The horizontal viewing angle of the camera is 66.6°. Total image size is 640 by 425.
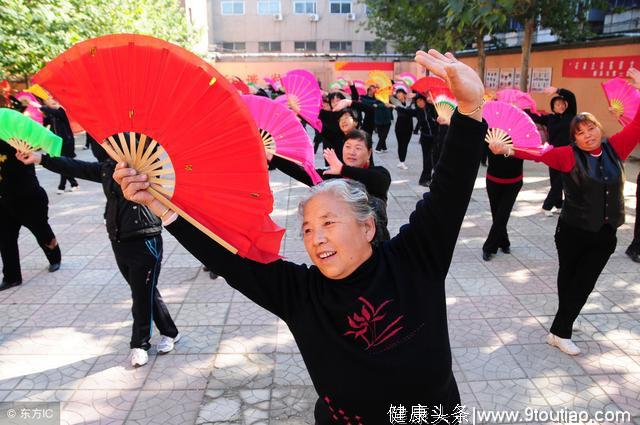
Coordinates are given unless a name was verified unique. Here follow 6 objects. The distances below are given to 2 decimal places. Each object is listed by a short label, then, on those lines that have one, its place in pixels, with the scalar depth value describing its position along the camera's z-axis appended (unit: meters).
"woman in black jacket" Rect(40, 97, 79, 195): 9.41
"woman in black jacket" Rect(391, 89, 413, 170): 11.38
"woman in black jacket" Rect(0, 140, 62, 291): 5.07
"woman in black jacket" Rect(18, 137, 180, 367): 3.65
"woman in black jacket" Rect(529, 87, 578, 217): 7.23
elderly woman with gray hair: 1.63
